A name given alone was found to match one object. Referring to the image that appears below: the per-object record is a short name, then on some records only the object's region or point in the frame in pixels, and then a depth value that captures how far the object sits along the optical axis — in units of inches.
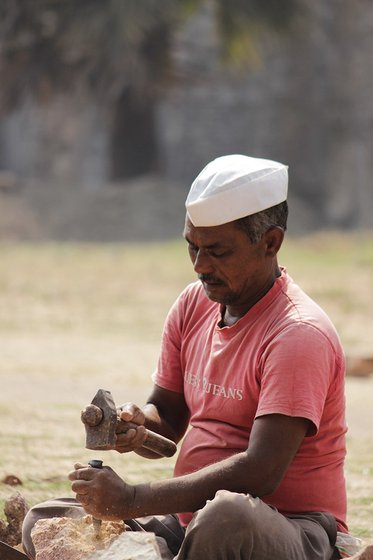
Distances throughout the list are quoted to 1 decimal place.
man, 251.3
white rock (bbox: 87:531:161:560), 259.6
